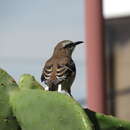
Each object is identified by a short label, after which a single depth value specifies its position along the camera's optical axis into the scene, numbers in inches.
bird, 528.1
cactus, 226.4
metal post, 735.7
